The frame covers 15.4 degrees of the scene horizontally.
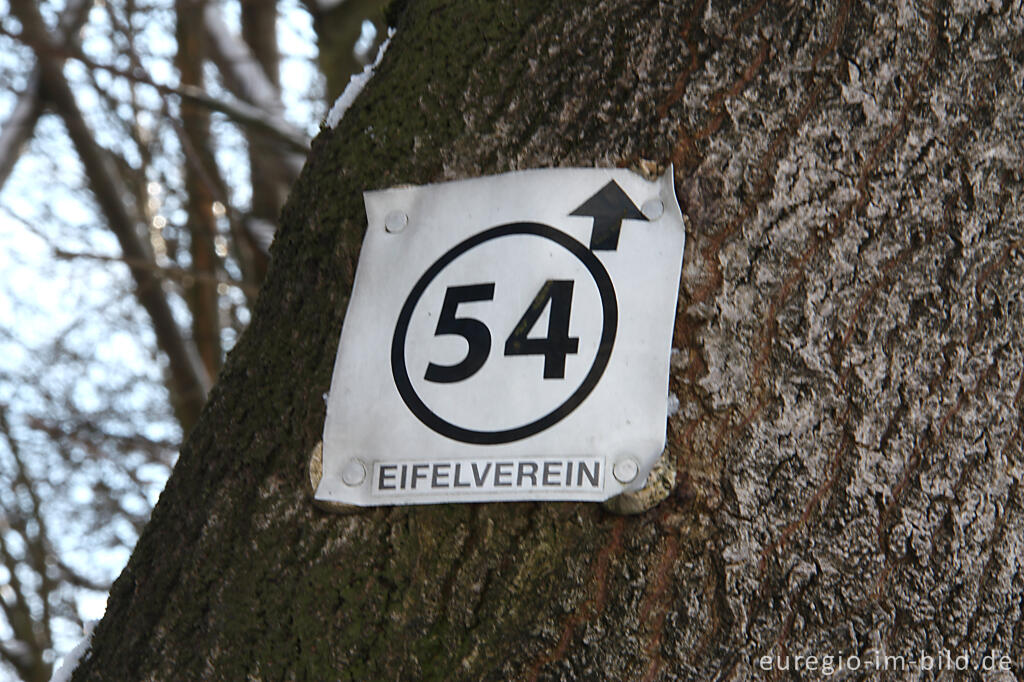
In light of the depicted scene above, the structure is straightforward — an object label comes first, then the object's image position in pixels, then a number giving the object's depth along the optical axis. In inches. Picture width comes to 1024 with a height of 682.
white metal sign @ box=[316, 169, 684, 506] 43.1
